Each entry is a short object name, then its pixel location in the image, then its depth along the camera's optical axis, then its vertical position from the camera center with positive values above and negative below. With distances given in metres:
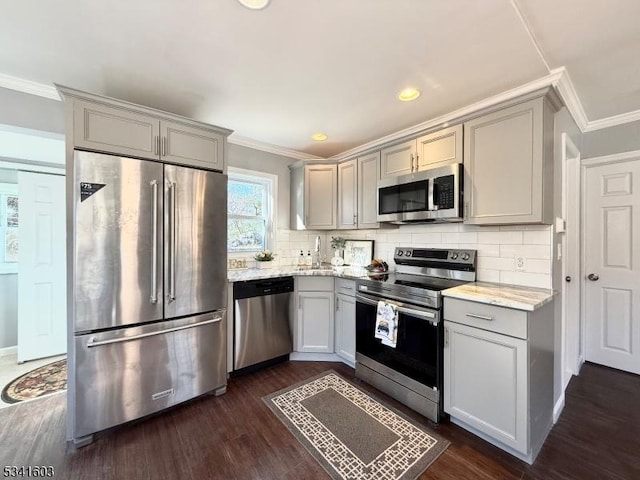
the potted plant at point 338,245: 3.69 -0.08
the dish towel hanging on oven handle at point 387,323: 2.21 -0.69
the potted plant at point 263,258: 3.30 -0.23
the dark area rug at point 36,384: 2.31 -1.32
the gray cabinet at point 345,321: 2.74 -0.83
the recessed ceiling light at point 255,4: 1.31 +1.13
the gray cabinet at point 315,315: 2.93 -0.81
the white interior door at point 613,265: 2.59 -0.25
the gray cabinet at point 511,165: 1.87 +0.54
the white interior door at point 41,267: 2.92 -0.32
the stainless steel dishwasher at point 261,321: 2.57 -0.81
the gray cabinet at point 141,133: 1.79 +0.78
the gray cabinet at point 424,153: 2.30 +0.79
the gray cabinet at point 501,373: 1.60 -0.84
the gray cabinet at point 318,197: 3.42 +0.53
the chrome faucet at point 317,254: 3.75 -0.21
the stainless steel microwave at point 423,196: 2.25 +0.39
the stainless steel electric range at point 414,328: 1.98 -0.70
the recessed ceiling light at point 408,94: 2.10 +1.13
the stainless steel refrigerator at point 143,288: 1.77 -0.35
